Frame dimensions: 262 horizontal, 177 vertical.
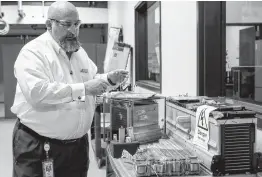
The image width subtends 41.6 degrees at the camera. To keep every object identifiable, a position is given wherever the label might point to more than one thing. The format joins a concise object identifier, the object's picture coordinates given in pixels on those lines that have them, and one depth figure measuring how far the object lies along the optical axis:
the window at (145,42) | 4.78
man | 1.96
